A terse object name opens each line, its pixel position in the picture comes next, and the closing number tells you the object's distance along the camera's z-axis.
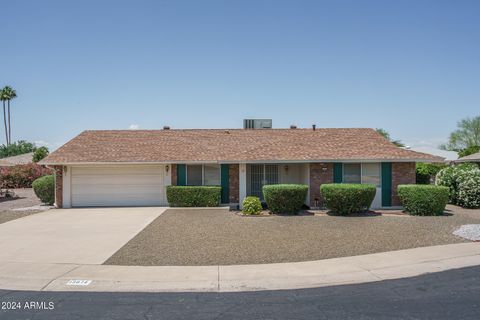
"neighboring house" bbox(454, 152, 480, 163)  31.14
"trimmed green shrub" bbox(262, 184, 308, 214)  16.75
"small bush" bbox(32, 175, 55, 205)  21.31
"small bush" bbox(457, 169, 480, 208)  18.73
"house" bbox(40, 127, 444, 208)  18.75
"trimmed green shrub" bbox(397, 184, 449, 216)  16.00
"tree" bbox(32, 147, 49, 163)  40.12
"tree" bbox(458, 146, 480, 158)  42.47
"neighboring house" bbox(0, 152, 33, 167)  39.29
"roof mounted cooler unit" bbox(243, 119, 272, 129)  26.72
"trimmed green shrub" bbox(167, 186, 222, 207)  19.64
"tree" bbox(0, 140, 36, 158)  70.97
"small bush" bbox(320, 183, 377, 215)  16.38
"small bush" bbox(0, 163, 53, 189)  34.44
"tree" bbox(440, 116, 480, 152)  62.91
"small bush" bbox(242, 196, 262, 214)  16.88
